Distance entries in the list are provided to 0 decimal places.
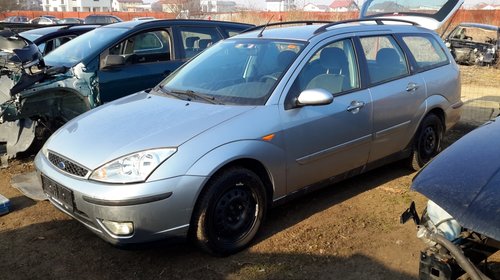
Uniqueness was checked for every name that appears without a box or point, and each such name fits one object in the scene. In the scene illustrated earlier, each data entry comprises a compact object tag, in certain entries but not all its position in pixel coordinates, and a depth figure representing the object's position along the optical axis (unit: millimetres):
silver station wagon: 3156
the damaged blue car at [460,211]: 1968
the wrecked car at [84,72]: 5328
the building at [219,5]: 57281
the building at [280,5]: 31531
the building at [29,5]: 55975
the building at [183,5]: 31419
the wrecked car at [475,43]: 14930
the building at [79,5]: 93062
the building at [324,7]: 56297
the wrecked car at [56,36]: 8703
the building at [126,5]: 106562
